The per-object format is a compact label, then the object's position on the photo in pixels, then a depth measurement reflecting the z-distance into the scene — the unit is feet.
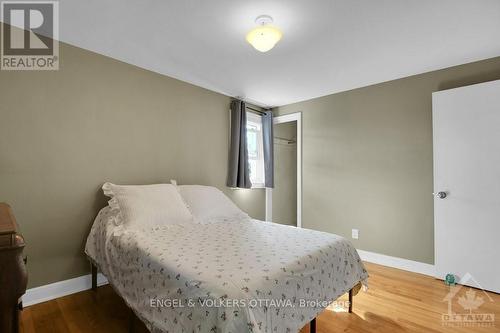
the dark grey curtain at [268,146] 13.29
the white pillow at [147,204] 6.52
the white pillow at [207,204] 7.91
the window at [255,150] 13.25
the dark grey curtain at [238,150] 11.51
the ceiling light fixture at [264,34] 5.95
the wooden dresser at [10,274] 2.53
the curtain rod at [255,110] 12.71
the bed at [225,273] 3.48
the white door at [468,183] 7.57
